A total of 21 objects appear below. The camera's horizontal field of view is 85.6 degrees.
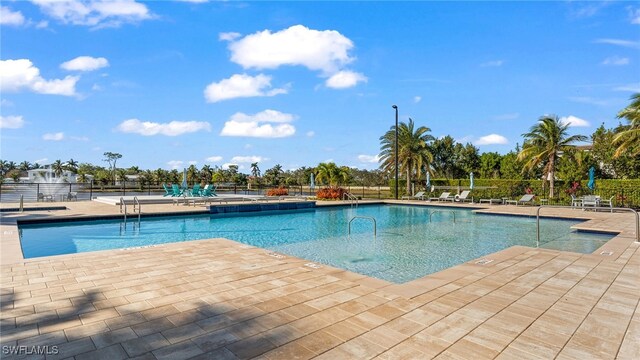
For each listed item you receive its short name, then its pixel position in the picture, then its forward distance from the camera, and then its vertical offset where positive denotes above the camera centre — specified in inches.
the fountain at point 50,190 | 692.1 -19.9
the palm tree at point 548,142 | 748.6 +94.8
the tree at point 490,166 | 1428.4 +75.1
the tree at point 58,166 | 2031.5 +87.4
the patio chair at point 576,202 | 636.8 -32.6
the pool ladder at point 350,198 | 749.3 -37.5
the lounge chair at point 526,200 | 697.6 -32.1
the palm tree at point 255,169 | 2479.1 +94.4
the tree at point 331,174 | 1287.9 +33.0
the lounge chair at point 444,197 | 806.5 -31.4
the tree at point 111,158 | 2785.4 +188.3
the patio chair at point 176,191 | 772.6 -21.3
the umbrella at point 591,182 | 665.8 +5.1
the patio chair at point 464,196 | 785.3 -28.2
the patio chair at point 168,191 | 818.8 -23.1
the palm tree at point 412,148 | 919.0 +93.9
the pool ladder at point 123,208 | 449.1 -43.2
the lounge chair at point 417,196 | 864.3 -32.7
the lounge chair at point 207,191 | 762.2 -20.6
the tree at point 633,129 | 632.4 +104.9
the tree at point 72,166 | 2117.4 +93.2
